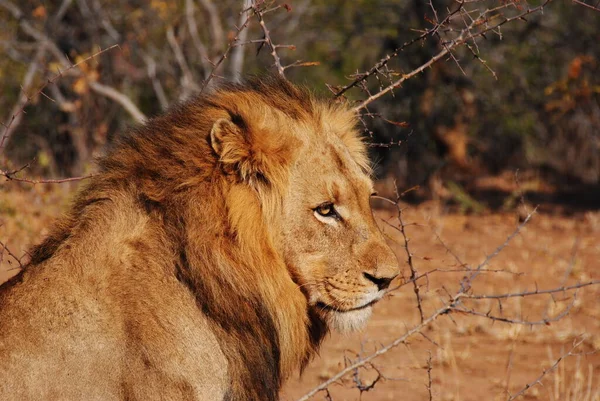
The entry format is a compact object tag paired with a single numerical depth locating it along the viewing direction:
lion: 6.29
